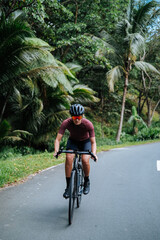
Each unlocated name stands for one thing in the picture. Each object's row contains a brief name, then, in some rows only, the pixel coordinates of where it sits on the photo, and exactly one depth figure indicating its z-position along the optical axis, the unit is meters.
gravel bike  3.87
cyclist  4.28
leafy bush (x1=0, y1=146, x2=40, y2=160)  11.17
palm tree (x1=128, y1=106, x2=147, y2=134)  22.19
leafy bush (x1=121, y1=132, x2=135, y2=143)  20.56
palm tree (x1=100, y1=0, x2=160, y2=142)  16.30
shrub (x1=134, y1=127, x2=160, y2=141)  21.34
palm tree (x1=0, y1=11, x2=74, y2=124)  8.11
